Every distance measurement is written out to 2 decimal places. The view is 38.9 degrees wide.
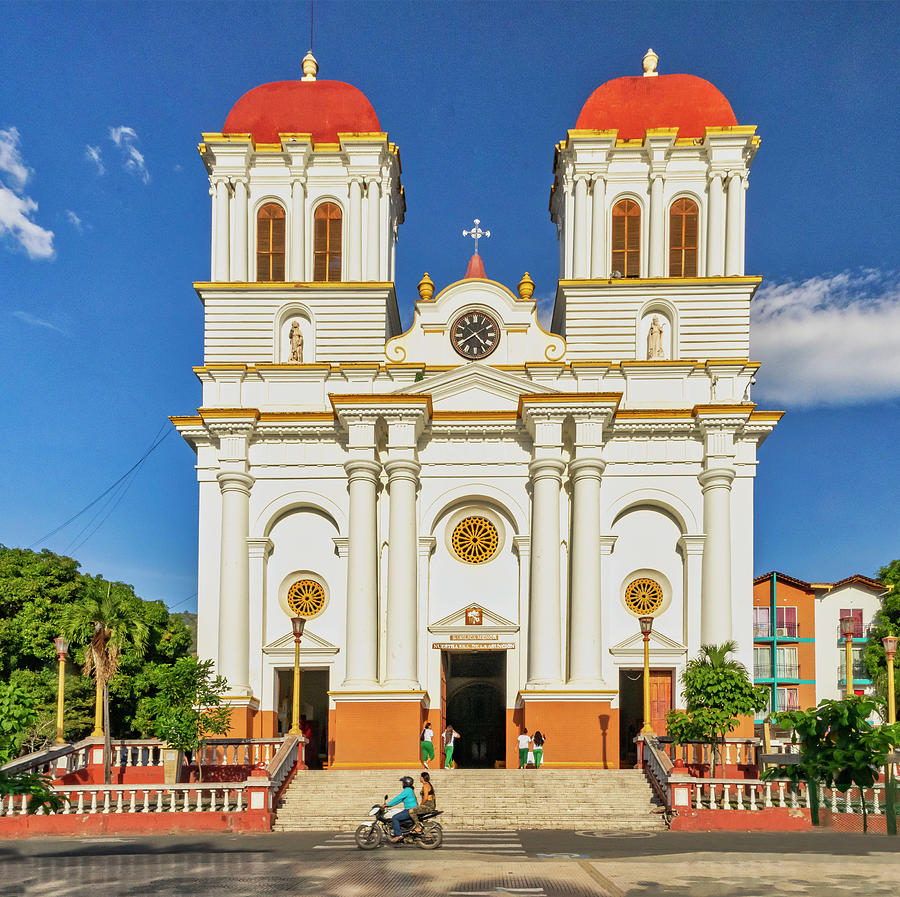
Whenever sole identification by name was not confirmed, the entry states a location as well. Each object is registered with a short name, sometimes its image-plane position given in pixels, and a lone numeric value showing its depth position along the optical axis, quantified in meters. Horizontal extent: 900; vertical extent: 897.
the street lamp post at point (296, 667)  34.25
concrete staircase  29.91
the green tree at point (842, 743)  11.70
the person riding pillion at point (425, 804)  23.88
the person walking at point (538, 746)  36.28
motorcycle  23.72
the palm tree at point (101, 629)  36.47
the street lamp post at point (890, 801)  11.29
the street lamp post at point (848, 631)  38.56
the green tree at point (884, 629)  59.19
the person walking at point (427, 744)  36.75
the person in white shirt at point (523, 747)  36.50
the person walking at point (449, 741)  36.91
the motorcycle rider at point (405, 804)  23.80
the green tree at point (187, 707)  32.69
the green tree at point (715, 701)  32.75
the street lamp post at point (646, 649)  34.56
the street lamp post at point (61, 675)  35.31
